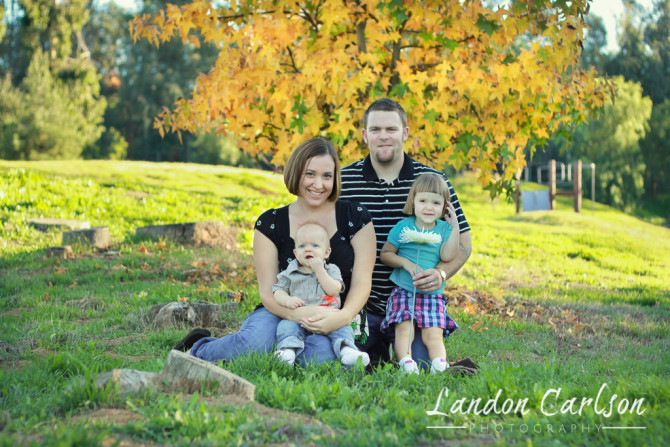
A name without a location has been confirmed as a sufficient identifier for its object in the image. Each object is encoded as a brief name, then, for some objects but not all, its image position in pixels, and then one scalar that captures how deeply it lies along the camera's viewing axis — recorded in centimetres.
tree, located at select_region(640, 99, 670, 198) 3869
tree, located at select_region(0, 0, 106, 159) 3062
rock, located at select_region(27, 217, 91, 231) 987
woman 392
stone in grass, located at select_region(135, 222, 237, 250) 929
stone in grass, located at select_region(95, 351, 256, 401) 304
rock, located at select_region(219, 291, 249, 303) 610
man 453
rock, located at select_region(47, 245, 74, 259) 812
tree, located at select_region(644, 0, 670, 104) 4206
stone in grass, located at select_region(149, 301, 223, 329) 514
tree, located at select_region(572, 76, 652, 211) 3472
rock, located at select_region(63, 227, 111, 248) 884
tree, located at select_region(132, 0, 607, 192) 597
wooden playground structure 2475
